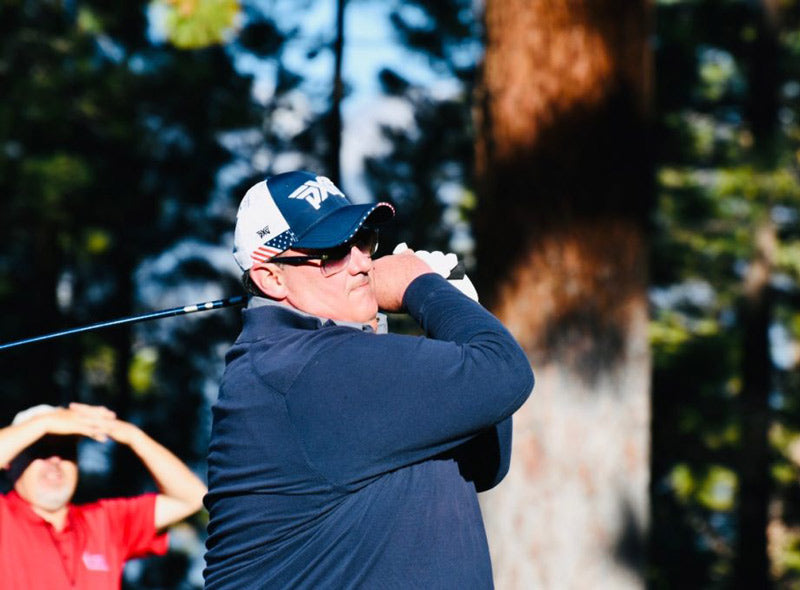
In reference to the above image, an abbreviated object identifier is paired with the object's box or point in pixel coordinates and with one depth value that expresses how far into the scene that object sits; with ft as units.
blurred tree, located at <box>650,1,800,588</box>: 91.81
